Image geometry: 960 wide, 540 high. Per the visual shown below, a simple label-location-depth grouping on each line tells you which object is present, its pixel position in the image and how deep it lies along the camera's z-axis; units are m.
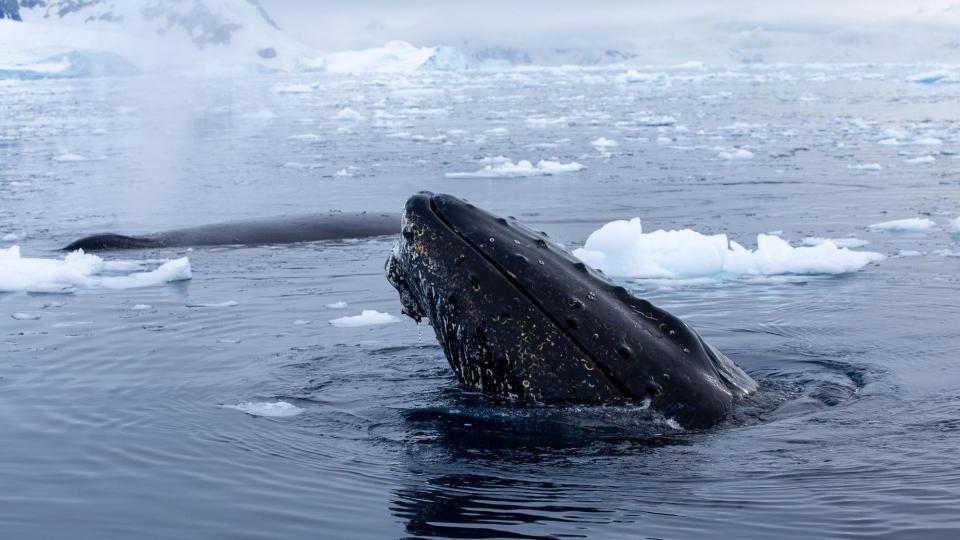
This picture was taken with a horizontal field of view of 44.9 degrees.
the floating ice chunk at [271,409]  5.92
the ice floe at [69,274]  10.09
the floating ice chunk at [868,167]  19.38
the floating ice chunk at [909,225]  12.80
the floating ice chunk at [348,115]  38.34
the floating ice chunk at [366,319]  8.48
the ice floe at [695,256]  10.30
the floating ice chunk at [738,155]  22.03
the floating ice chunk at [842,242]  12.02
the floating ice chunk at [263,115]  41.25
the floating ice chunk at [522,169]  20.09
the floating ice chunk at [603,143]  26.03
